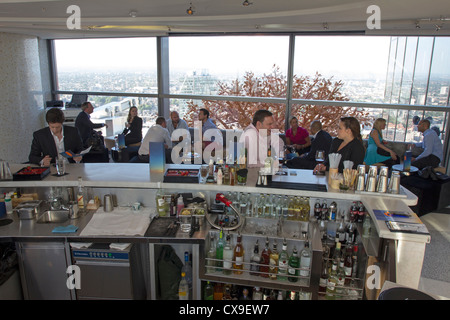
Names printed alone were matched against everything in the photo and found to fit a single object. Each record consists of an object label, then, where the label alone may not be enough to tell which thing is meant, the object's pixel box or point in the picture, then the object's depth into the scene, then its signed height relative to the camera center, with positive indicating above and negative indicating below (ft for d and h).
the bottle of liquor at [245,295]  9.39 -5.44
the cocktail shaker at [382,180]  9.12 -2.22
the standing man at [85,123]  21.55 -2.03
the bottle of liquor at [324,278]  8.69 -4.65
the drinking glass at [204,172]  10.47 -2.37
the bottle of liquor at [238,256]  8.96 -4.23
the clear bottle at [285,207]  9.83 -3.20
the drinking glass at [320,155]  14.99 -2.63
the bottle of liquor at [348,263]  8.86 -4.33
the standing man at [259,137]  12.27 -1.53
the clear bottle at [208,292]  9.58 -5.49
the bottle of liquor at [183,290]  9.55 -5.42
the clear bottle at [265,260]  8.89 -4.30
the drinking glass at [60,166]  10.58 -2.30
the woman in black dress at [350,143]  11.89 -1.65
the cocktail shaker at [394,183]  9.12 -2.31
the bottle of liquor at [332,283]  8.57 -4.67
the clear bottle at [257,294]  9.14 -5.28
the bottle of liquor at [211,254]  9.04 -4.28
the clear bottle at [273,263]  8.73 -4.26
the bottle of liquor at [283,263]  8.57 -4.20
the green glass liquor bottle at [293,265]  8.56 -4.25
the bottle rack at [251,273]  8.52 -4.58
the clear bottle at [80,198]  10.62 -3.25
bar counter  7.45 -2.80
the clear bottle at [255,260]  8.92 -4.26
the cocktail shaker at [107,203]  10.52 -3.36
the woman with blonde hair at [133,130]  22.77 -2.51
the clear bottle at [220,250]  9.13 -4.16
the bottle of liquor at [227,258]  8.91 -4.27
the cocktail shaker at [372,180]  9.22 -2.24
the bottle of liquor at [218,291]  9.63 -5.50
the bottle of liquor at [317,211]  9.72 -3.24
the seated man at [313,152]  20.33 -3.42
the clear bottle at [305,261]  8.50 -4.10
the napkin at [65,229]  9.26 -3.70
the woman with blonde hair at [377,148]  19.48 -2.97
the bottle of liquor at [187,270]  9.84 -5.02
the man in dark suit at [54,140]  12.78 -1.84
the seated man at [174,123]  23.08 -2.00
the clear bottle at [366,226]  8.84 -3.39
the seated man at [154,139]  18.37 -2.50
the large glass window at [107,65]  27.35 +2.26
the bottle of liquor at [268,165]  9.80 -2.05
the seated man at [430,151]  19.48 -3.10
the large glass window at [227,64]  25.09 +2.24
